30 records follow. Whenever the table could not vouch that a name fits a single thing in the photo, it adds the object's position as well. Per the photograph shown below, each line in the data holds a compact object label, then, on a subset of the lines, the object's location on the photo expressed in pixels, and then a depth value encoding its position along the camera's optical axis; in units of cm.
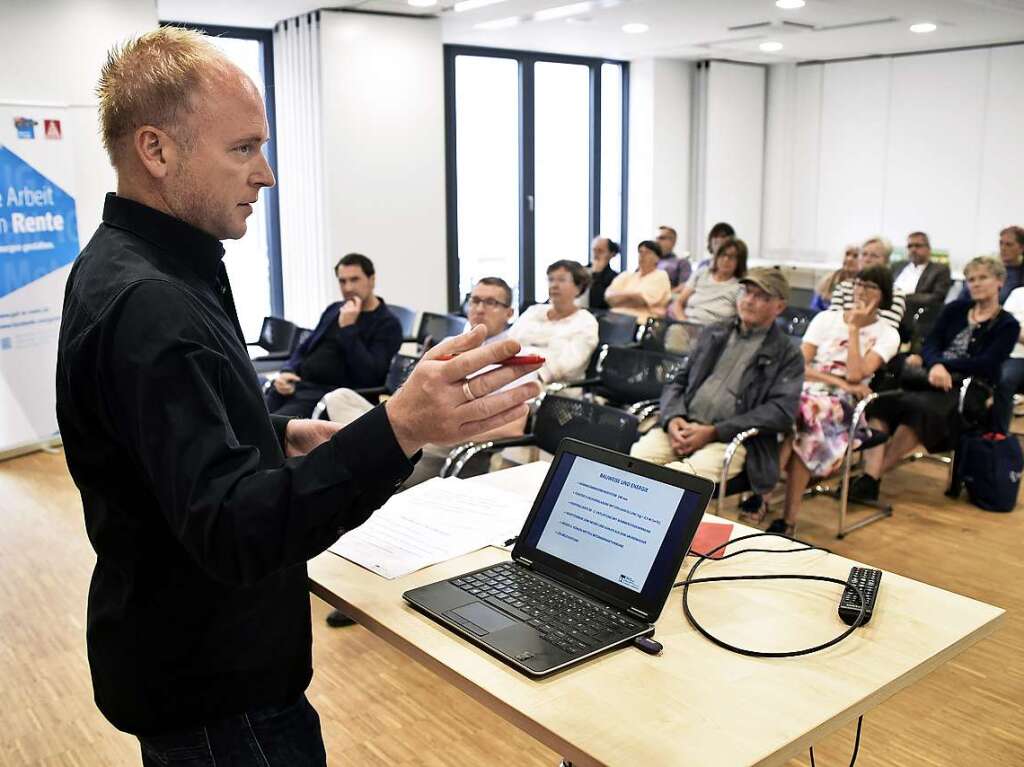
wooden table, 131
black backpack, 507
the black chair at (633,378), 496
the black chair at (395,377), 507
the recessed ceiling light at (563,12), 733
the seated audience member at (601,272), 848
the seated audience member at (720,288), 690
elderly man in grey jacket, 425
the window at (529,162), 952
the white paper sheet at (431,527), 191
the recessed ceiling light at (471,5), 698
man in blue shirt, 528
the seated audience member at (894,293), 529
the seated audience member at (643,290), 776
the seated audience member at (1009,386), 525
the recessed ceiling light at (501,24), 785
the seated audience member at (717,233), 919
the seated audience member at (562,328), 534
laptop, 157
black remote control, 166
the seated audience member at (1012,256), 778
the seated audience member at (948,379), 518
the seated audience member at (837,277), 719
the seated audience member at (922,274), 850
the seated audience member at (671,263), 926
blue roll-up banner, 584
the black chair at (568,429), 351
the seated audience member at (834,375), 452
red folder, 197
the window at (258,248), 809
